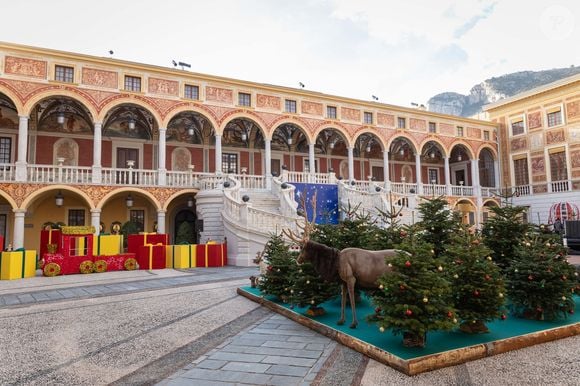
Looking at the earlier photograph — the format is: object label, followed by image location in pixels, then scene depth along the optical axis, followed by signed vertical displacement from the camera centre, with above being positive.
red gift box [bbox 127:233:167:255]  15.23 -0.74
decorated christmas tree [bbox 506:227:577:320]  5.83 -1.07
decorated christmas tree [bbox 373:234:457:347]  4.46 -1.02
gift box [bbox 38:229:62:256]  16.23 -0.60
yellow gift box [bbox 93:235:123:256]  14.71 -0.89
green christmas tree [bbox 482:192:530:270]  7.59 -0.32
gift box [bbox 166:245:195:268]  15.13 -1.41
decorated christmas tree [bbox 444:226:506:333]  5.22 -1.02
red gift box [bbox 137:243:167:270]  14.83 -1.37
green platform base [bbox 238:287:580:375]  4.28 -1.66
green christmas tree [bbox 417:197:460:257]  7.59 -0.14
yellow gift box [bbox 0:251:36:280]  12.54 -1.37
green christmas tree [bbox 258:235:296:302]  7.61 -1.11
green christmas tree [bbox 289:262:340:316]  6.42 -1.24
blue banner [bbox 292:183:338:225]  20.21 +1.39
